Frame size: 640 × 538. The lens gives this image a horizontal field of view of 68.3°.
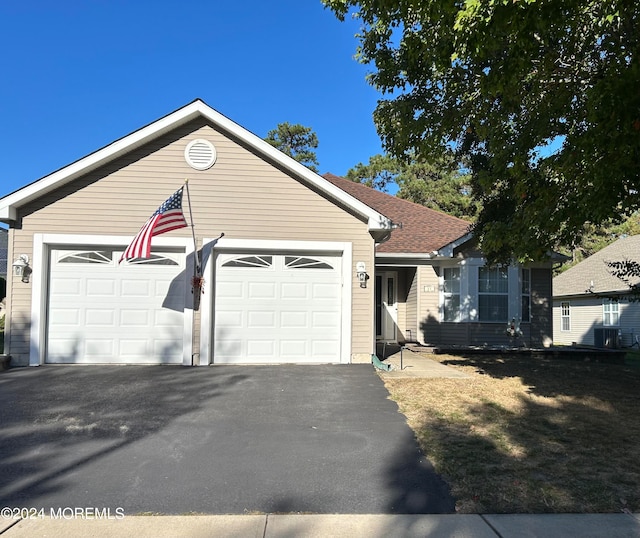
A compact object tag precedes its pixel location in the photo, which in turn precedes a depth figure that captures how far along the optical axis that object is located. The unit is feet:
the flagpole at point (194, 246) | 31.04
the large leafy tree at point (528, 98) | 14.90
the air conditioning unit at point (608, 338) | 61.36
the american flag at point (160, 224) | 26.91
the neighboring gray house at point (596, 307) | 66.03
